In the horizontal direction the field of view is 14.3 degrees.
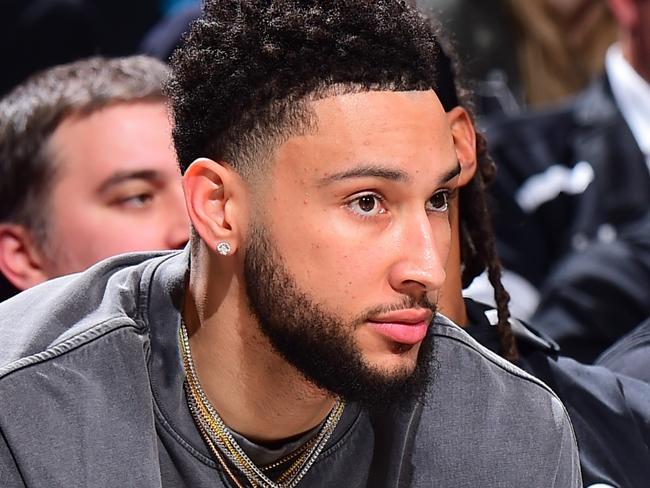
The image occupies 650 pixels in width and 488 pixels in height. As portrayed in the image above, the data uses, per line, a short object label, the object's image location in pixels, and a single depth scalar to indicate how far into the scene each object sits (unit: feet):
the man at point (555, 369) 12.48
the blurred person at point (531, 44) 24.82
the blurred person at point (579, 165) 19.95
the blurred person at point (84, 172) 15.02
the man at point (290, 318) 10.18
